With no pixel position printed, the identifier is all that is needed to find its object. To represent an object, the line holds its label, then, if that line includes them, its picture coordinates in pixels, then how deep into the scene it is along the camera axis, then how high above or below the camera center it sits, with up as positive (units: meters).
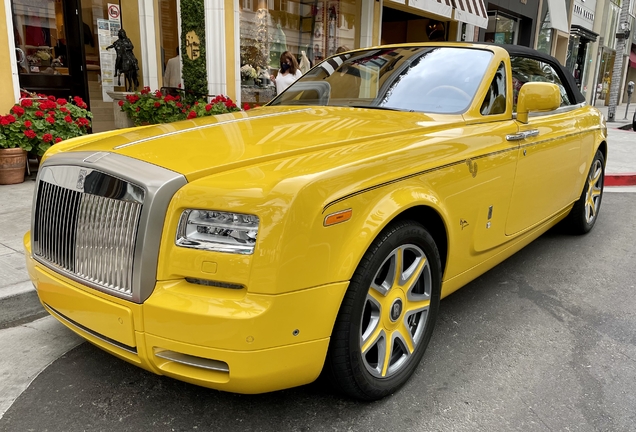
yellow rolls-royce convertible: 1.89 -0.65
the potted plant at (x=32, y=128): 5.97 -0.71
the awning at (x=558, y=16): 20.16 +2.33
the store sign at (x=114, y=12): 10.40 +1.09
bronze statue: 9.59 +0.15
